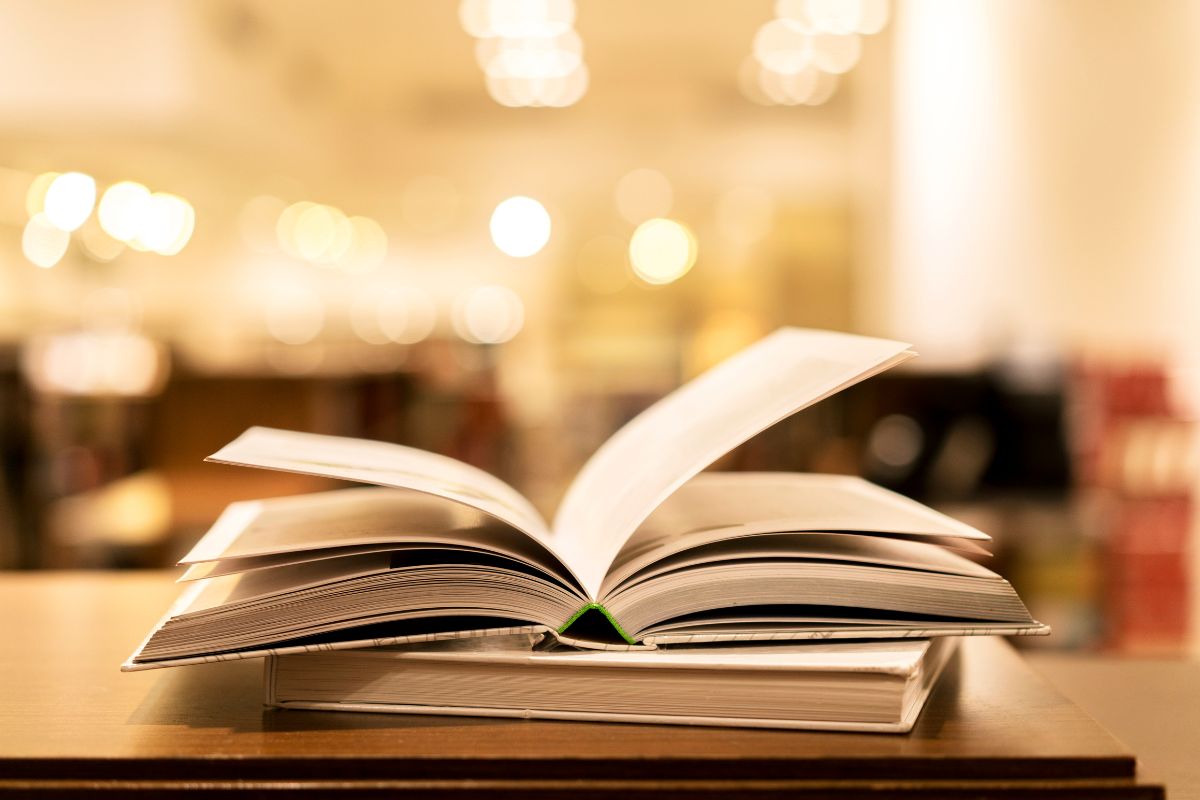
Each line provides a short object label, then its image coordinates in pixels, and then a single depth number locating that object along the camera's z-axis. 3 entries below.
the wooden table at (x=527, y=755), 0.42
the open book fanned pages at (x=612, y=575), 0.48
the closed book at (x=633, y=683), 0.45
